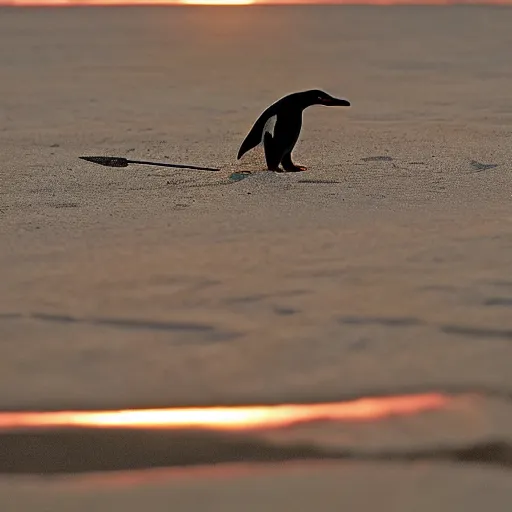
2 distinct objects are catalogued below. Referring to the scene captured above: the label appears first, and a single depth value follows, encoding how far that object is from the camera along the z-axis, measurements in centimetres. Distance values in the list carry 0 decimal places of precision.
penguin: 1030
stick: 1077
